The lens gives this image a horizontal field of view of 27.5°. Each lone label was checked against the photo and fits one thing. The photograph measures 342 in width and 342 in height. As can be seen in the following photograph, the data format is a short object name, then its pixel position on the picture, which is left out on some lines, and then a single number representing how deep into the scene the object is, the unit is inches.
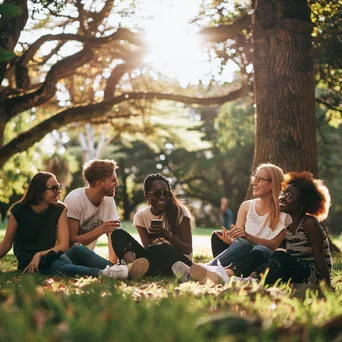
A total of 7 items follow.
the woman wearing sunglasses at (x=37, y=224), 313.0
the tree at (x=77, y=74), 611.8
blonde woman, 287.7
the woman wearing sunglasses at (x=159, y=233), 297.9
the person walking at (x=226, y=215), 1264.8
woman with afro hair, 255.8
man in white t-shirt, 321.7
